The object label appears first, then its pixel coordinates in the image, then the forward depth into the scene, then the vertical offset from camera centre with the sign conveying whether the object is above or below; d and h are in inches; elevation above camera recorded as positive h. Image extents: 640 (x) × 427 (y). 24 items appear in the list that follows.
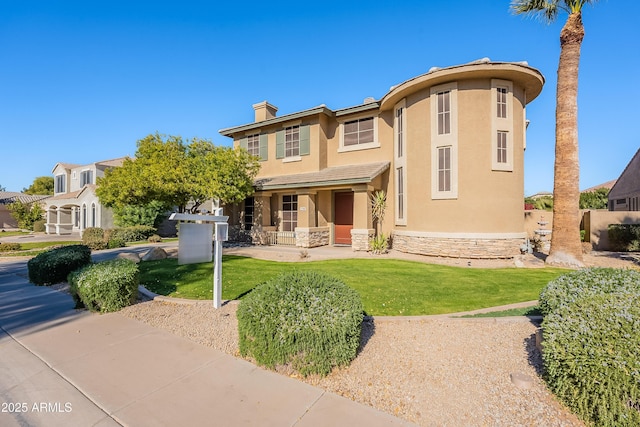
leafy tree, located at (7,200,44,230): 1289.4 -1.1
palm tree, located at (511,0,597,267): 398.3 +104.6
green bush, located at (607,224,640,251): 547.2 -43.6
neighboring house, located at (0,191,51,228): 1539.1 -12.7
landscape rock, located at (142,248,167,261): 474.9 -70.7
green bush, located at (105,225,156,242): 797.2 -56.5
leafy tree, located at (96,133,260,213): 503.8 +72.2
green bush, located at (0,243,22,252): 610.9 -74.4
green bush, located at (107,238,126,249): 688.4 -74.5
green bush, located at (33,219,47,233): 1227.9 -54.2
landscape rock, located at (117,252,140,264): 435.9 -66.7
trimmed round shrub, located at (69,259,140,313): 221.6 -58.5
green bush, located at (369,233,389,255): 518.3 -57.8
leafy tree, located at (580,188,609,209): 1143.6 +64.4
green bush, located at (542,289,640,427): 93.9 -51.2
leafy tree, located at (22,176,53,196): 2073.1 +207.9
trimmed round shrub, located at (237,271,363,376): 135.8 -56.0
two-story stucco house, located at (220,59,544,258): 455.8 +91.5
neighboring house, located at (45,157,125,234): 996.2 +45.6
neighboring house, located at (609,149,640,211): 796.0 +76.1
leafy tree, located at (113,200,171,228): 908.0 -3.6
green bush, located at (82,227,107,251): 657.0 -65.0
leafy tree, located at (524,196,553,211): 817.5 +30.8
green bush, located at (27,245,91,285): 313.6 -58.9
